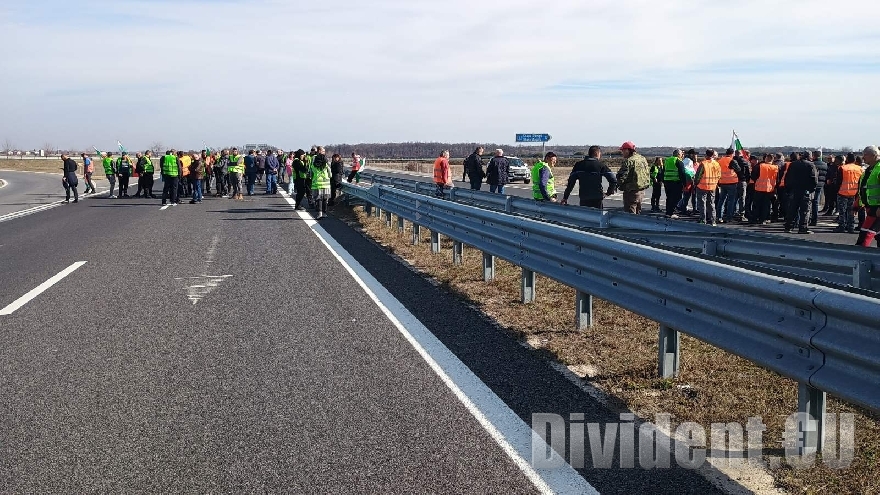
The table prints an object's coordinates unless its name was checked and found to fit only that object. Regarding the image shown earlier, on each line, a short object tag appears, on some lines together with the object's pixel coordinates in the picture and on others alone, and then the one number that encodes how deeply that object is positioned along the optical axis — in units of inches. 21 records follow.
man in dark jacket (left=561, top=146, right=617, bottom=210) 525.7
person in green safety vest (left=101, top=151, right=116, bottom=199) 1423.5
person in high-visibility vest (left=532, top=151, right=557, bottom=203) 600.4
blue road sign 2546.0
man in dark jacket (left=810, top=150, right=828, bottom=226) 775.7
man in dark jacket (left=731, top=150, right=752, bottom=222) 840.3
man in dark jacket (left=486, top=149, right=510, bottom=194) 890.1
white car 1927.9
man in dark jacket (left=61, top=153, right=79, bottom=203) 1203.8
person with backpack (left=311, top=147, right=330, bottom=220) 888.3
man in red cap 570.9
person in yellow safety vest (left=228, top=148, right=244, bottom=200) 1214.3
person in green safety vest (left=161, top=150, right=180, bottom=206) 1109.7
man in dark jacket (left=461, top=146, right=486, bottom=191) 951.3
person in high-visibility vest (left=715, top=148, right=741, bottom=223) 828.4
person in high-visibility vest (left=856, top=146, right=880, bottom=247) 436.5
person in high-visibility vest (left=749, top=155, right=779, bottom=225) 803.4
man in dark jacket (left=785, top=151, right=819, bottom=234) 721.0
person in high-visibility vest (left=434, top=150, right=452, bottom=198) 824.9
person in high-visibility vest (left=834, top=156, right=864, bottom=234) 721.0
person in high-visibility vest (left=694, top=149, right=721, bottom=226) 790.5
